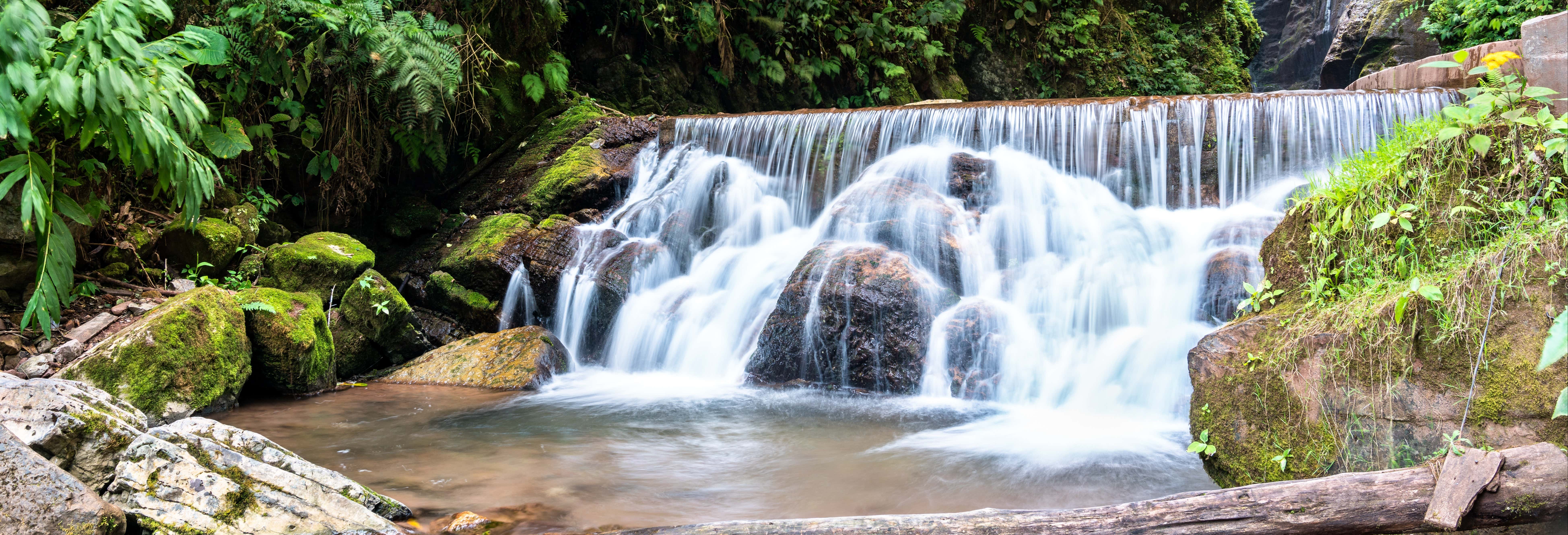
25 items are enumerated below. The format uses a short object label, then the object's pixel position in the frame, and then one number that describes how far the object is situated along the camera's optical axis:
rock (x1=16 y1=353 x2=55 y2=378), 4.33
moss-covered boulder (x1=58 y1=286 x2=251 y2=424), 4.48
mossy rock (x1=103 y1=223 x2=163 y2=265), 5.59
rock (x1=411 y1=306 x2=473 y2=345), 7.26
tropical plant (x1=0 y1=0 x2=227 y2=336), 3.41
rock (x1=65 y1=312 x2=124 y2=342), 4.74
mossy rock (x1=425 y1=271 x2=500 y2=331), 7.38
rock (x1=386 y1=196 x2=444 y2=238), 8.32
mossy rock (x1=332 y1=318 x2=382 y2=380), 6.49
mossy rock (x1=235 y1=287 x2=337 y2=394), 5.54
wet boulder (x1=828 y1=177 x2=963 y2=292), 6.73
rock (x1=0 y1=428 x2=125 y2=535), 2.34
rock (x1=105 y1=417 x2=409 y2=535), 2.67
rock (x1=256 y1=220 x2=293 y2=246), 7.14
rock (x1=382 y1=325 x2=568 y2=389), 6.39
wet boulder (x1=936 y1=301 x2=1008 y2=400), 5.69
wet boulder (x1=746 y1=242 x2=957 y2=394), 5.95
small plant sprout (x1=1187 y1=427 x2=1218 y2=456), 3.42
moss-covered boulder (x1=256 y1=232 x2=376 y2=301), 6.44
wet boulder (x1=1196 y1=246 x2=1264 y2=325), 5.41
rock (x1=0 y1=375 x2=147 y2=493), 2.60
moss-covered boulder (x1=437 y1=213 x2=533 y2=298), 7.50
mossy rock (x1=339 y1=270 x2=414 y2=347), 6.54
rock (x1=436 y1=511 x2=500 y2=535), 3.33
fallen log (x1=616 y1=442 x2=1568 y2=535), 2.30
